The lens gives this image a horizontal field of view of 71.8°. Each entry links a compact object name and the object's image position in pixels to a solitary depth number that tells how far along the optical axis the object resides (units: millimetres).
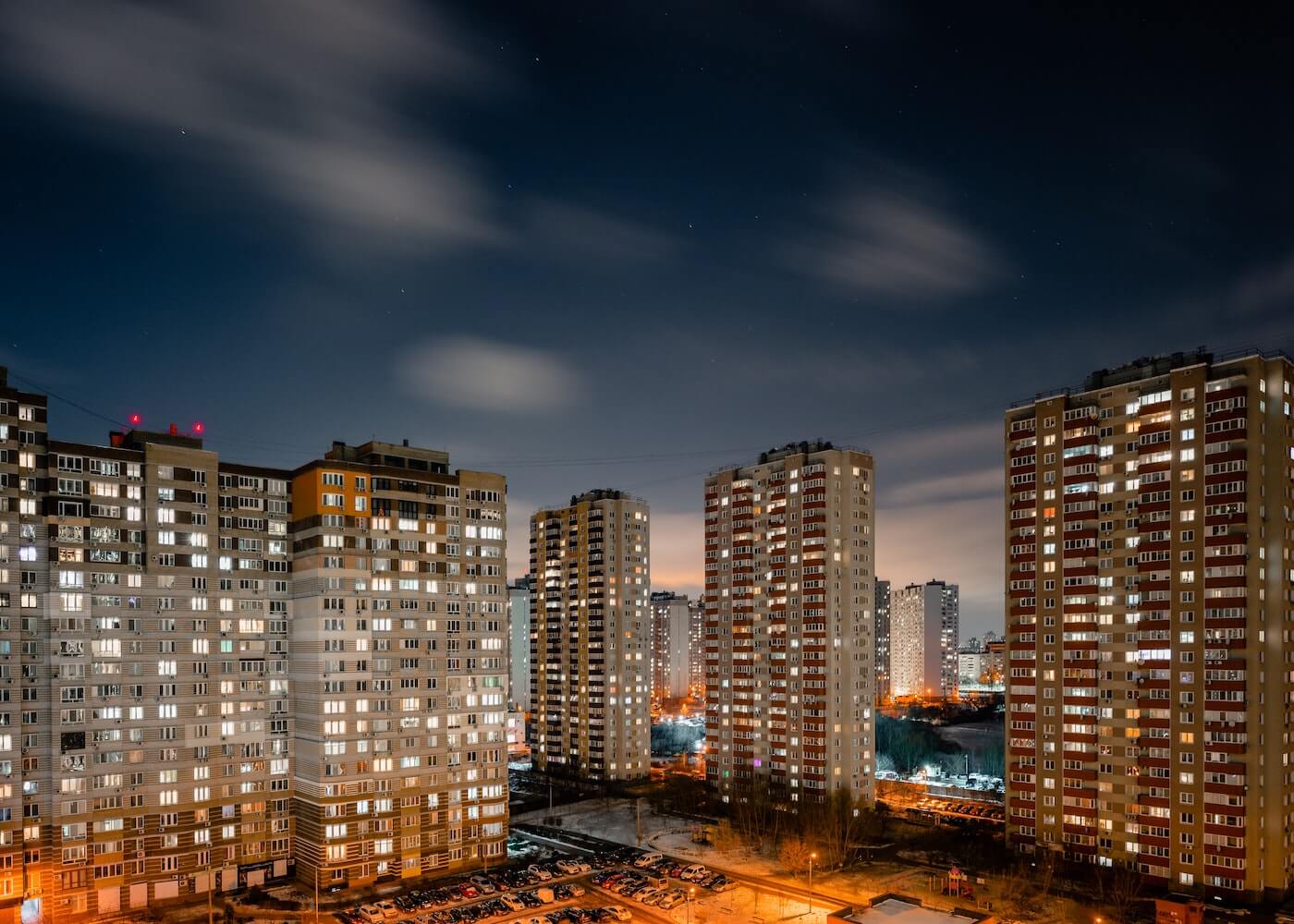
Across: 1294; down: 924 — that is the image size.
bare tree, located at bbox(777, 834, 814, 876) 98750
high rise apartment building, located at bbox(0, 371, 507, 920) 82500
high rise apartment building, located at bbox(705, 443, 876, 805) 122812
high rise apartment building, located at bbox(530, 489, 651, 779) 156500
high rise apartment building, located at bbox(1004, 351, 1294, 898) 84875
